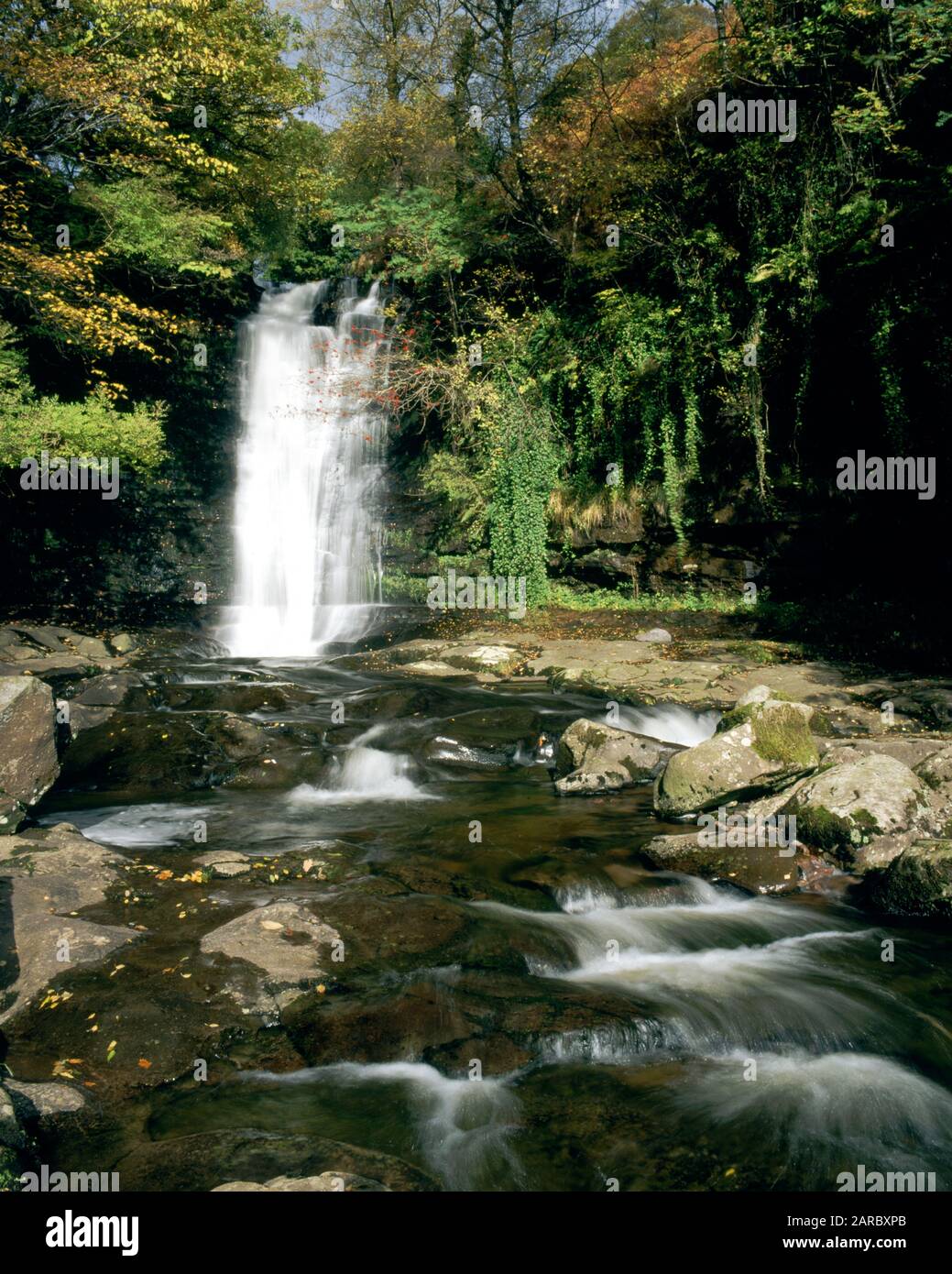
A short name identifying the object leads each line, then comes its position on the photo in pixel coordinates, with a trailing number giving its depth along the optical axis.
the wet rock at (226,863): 6.22
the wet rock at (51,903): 4.62
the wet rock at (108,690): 10.51
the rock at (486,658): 12.94
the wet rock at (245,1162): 3.22
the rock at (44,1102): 3.59
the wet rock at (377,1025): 4.32
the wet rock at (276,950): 4.62
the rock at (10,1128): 3.16
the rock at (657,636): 14.00
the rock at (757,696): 8.05
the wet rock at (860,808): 6.47
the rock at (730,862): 6.46
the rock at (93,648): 13.45
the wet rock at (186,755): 8.88
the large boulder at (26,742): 7.68
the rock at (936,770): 6.81
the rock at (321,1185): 3.05
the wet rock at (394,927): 5.08
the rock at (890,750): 7.55
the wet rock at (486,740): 9.55
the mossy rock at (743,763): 7.52
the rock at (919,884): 5.83
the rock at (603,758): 8.64
